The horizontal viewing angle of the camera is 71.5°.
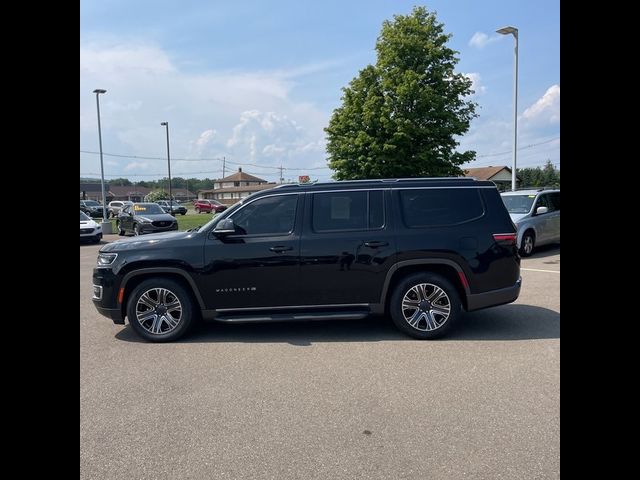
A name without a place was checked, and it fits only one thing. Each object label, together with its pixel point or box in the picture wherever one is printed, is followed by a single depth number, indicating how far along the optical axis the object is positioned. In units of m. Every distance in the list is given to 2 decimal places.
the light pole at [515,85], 17.36
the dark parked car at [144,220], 20.64
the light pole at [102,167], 24.42
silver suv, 12.32
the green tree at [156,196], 77.84
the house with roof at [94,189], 110.19
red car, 57.05
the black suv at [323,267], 5.37
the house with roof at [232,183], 98.56
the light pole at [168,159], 39.81
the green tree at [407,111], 22.20
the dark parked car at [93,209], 45.30
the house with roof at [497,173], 61.41
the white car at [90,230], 18.48
